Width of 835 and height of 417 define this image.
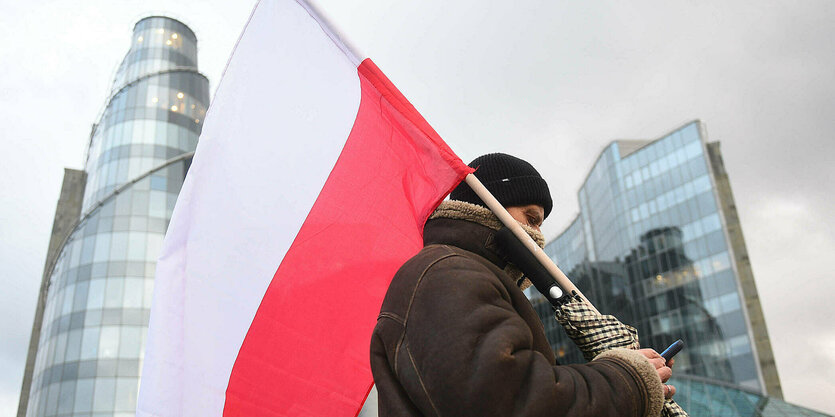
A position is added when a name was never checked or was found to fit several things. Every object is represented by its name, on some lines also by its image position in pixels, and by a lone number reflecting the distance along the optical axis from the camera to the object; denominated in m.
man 1.88
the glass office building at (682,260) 45.56
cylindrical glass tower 39.00
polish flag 2.85
